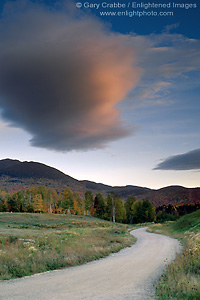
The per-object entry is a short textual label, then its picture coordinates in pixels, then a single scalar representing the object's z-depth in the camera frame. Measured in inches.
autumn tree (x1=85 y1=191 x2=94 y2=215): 4259.1
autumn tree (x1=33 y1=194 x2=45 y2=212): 3513.8
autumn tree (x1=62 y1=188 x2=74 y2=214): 3963.8
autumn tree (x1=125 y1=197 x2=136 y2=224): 4328.0
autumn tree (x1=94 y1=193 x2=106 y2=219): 4195.4
